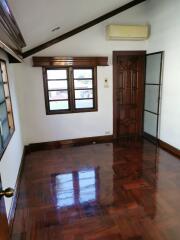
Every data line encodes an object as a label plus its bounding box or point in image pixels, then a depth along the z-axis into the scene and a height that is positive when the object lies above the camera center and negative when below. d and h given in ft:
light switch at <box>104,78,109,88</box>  15.15 -0.17
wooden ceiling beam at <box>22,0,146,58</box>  13.16 +3.68
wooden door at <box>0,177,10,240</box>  3.25 -2.40
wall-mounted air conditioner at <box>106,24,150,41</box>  13.83 +3.44
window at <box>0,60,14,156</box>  7.76 -1.33
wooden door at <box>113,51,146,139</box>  15.40 -0.98
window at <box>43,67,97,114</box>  14.34 -0.58
